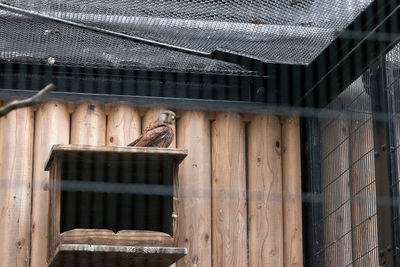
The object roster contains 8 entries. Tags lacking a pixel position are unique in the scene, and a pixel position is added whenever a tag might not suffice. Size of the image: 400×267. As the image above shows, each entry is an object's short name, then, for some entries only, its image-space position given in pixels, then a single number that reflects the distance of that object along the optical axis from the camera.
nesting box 7.23
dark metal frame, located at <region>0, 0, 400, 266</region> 7.79
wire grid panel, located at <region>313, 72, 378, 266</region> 7.05
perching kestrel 7.76
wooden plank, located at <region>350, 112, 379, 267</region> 6.93
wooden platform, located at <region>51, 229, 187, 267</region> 7.07
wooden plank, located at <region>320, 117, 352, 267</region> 7.43
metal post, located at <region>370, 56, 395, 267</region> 6.64
